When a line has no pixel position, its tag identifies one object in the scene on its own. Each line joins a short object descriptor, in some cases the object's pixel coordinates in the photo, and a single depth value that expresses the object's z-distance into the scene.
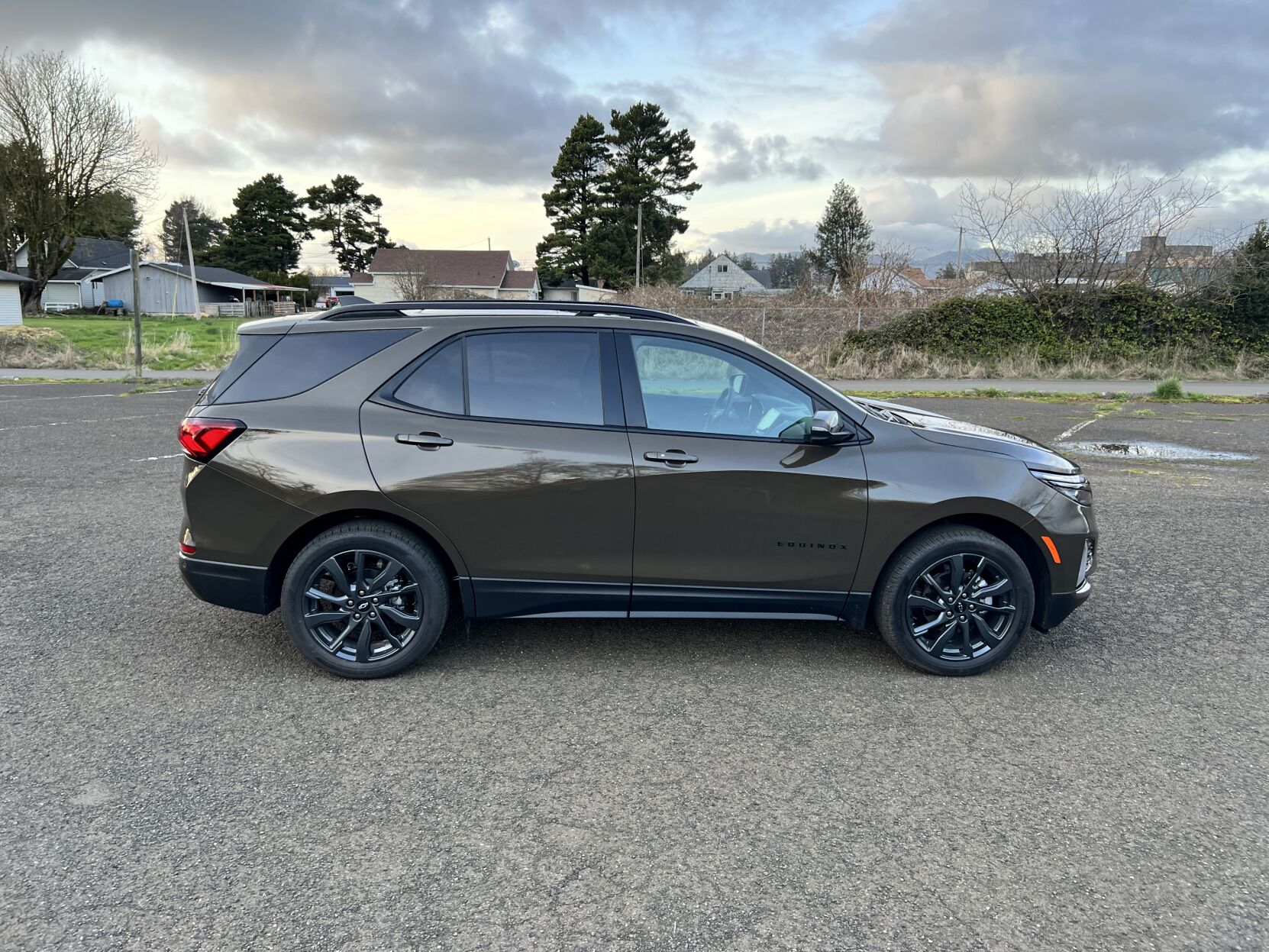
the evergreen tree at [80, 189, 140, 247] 50.28
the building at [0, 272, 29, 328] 42.44
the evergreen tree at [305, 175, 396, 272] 87.12
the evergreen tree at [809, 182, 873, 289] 70.19
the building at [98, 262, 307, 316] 64.69
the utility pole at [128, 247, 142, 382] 16.08
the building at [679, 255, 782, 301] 92.62
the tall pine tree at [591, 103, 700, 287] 58.81
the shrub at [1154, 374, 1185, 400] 16.58
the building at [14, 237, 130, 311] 62.28
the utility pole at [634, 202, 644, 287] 53.12
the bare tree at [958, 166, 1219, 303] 20.86
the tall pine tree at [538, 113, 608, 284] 61.03
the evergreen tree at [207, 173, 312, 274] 83.44
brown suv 3.94
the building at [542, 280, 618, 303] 46.44
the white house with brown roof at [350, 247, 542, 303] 65.25
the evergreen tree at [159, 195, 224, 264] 102.12
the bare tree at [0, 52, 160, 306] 45.78
